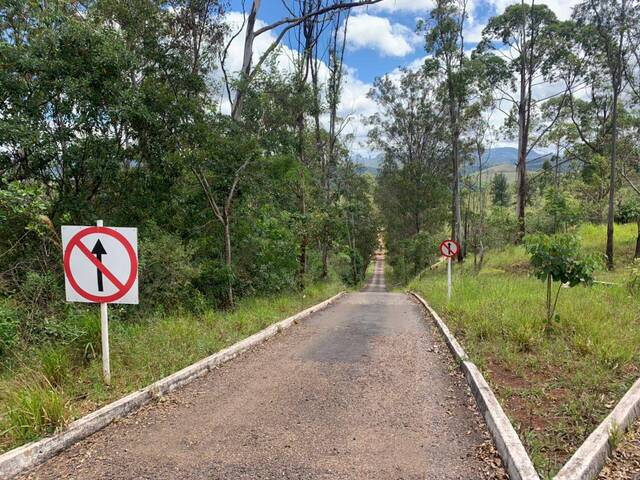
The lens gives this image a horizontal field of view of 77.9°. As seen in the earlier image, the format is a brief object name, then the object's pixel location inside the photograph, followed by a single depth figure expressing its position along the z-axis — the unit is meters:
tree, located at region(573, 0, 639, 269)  16.33
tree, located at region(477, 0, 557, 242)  23.36
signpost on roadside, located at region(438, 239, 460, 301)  11.70
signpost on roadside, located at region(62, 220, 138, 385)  4.16
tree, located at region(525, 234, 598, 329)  6.09
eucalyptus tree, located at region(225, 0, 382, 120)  11.52
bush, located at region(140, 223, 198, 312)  8.09
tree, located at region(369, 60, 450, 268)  34.12
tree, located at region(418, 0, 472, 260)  25.09
